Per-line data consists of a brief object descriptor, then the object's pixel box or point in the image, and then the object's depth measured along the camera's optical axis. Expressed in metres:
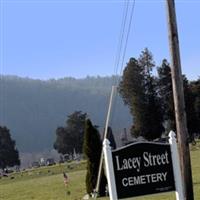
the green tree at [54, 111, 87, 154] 123.50
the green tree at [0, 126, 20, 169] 123.50
